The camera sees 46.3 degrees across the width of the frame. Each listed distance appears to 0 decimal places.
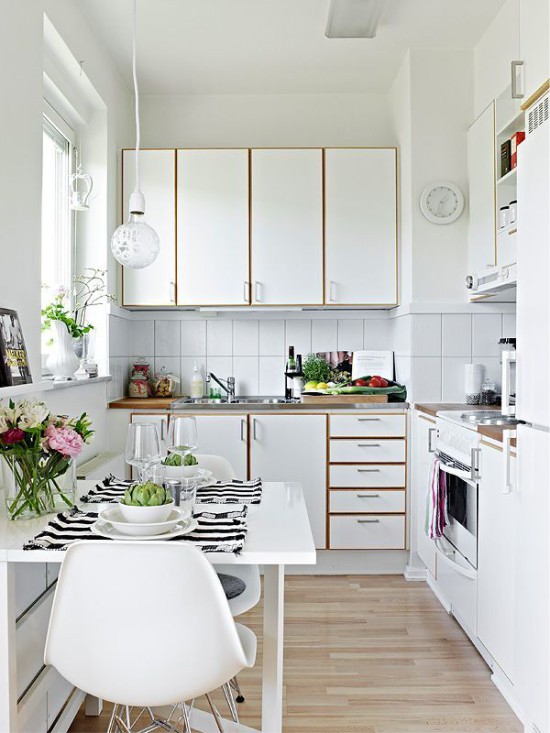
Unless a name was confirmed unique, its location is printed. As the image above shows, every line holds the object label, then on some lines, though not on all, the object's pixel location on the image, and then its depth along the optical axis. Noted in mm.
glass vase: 1723
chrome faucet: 4004
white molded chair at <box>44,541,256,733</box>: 1339
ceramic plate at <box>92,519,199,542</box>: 1543
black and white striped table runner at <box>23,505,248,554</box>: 1511
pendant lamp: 2152
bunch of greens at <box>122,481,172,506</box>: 1610
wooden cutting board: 3650
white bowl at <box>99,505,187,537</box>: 1564
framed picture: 2059
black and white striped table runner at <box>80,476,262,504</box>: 1960
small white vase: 2914
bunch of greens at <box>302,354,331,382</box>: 4035
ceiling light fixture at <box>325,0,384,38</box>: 2898
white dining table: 1487
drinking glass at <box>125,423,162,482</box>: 1829
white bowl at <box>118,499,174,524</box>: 1592
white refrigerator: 1848
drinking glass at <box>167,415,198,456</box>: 1999
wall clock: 3549
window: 3248
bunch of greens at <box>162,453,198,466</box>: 2004
